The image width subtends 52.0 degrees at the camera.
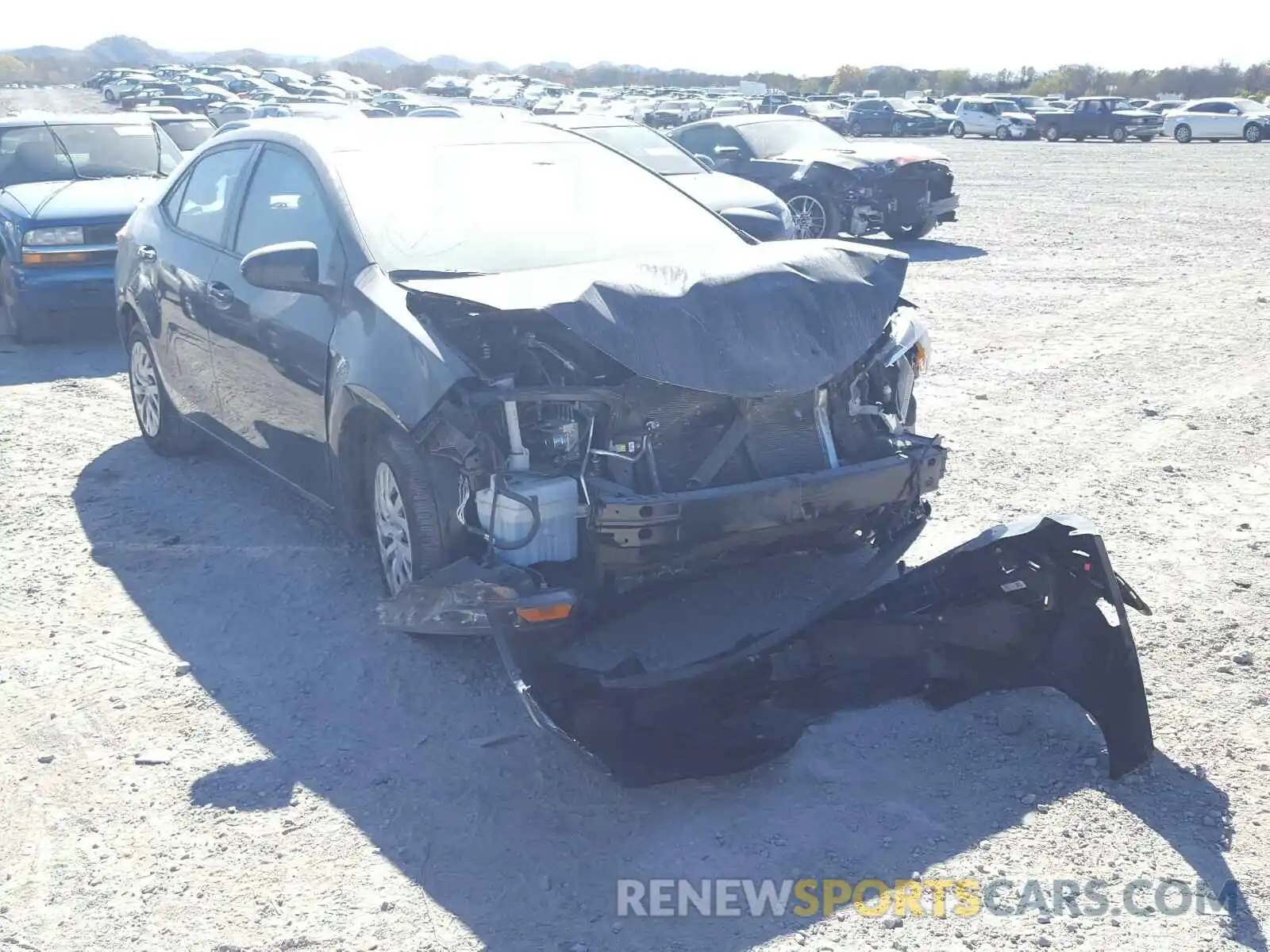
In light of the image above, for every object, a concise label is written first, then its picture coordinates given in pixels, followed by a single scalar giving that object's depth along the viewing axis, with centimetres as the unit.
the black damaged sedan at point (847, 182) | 1495
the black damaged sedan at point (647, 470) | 406
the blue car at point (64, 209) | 986
